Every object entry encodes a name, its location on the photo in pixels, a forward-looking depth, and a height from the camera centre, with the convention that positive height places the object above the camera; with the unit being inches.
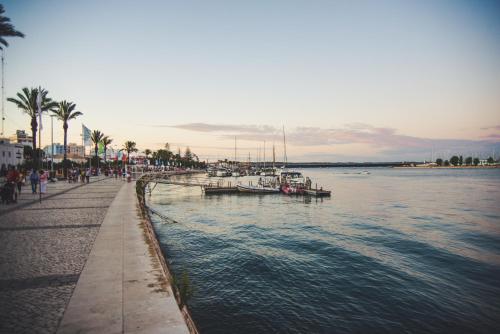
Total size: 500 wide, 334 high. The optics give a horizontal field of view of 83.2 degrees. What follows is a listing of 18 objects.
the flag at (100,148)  1748.8 +100.0
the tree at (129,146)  3983.8 +258.4
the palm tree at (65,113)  1961.1 +355.7
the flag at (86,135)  1608.0 +164.9
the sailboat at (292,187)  1990.7 -163.6
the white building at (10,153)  2534.4 +98.2
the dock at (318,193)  1884.8 -187.5
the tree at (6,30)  929.5 +449.4
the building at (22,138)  5389.8 +497.4
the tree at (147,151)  5629.9 +263.5
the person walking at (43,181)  965.6 -61.4
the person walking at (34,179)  1015.6 -55.4
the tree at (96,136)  2898.6 +291.7
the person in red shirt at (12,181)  784.3 -50.6
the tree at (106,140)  3135.8 +271.0
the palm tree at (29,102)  1615.4 +356.4
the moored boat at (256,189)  2054.8 -184.1
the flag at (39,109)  799.1 +154.1
